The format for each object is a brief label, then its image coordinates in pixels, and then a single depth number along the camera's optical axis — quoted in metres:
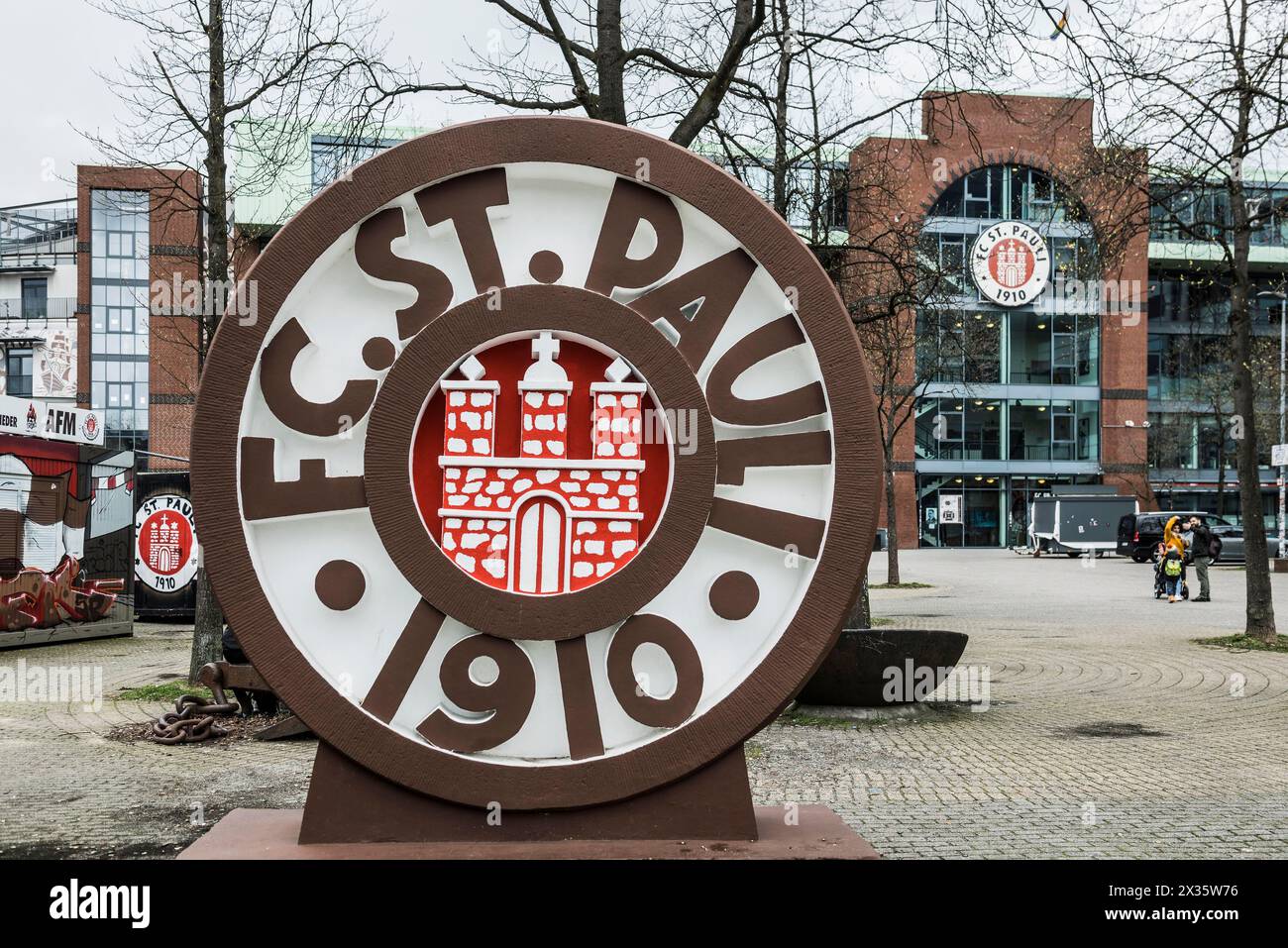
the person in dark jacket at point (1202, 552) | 23.89
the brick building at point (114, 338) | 48.75
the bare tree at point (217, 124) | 10.63
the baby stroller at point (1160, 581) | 24.15
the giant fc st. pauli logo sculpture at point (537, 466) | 3.68
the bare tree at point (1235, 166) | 11.03
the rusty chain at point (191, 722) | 9.16
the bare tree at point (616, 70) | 8.68
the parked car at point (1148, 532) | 39.16
